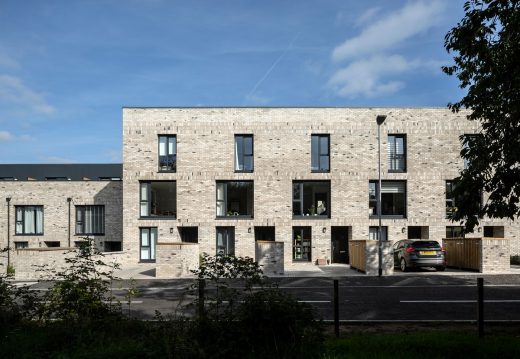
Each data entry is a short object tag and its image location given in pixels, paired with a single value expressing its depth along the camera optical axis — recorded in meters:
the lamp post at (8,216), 26.48
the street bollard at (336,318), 7.57
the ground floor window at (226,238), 24.72
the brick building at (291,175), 24.55
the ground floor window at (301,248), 24.91
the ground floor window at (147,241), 24.78
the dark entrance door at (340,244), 25.45
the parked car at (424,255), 19.17
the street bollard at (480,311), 7.34
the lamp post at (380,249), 18.19
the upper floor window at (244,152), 25.12
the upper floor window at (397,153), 25.25
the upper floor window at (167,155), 25.09
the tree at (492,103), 8.87
